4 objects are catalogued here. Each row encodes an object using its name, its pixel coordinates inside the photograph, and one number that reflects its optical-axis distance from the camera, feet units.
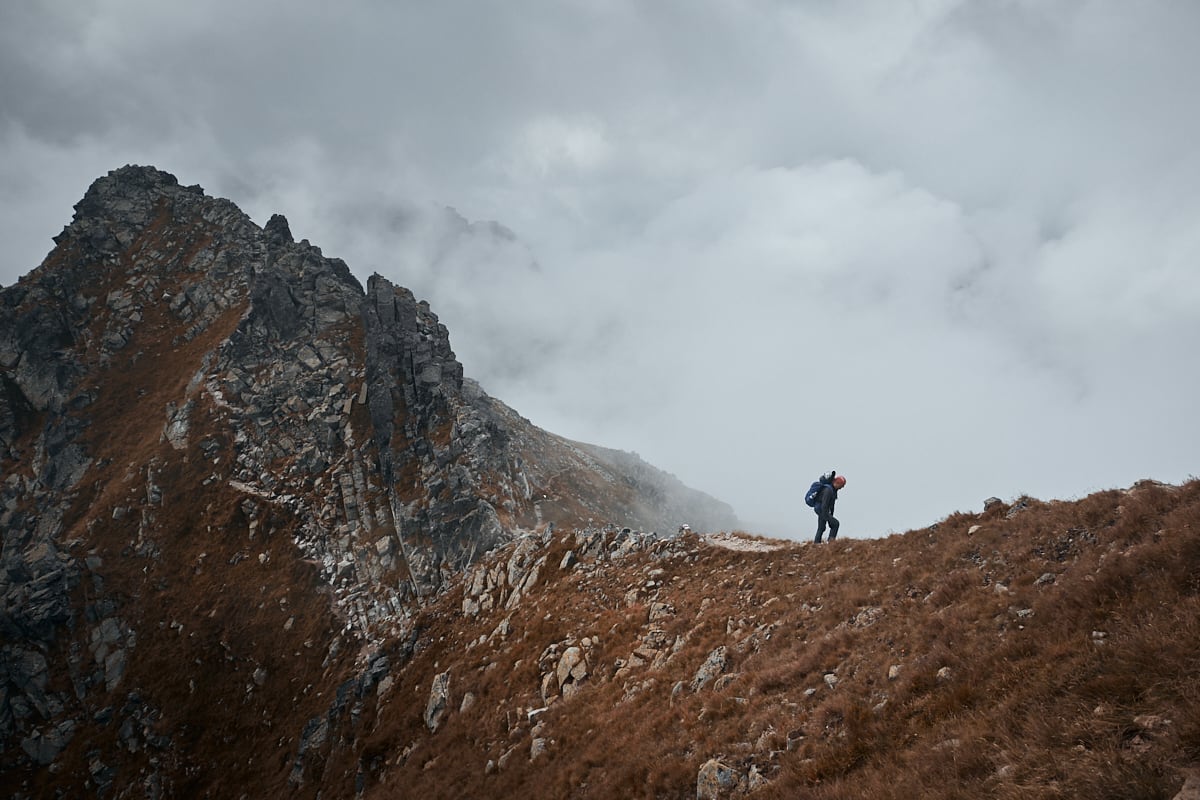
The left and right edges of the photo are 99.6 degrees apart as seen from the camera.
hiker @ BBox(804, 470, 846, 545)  82.38
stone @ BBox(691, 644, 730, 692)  55.07
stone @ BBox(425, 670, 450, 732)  88.33
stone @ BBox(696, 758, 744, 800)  37.19
